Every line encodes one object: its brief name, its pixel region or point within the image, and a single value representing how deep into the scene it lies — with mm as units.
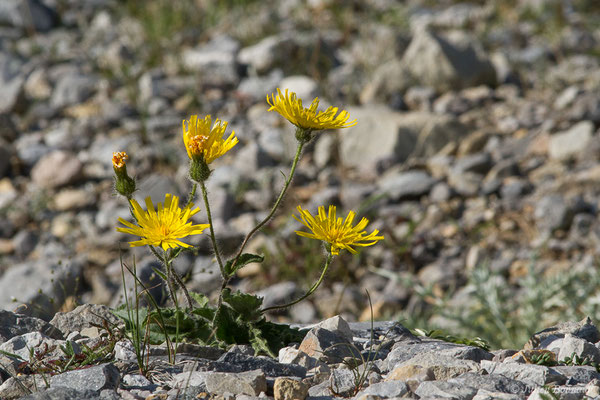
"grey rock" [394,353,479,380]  3822
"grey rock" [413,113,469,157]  11023
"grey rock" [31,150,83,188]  11461
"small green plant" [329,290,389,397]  3783
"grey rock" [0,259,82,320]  7246
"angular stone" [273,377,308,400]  3598
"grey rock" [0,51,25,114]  13437
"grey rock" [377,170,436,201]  10078
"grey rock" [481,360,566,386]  3734
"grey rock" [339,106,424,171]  11008
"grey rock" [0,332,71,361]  4268
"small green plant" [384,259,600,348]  7156
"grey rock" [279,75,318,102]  12355
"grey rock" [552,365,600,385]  3801
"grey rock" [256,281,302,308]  8500
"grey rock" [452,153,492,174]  10320
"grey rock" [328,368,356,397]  3789
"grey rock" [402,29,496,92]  12687
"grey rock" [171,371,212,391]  3725
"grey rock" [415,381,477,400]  3453
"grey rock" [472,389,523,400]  3419
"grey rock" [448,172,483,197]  9961
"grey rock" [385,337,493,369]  4187
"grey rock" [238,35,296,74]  13617
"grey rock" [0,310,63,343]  4582
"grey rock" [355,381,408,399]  3510
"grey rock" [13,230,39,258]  10281
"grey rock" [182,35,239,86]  13687
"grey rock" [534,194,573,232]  9031
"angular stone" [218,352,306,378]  4039
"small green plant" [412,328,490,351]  4738
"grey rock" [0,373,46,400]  3686
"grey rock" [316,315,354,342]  4625
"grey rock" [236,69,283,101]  13141
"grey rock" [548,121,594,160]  10141
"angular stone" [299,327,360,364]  4309
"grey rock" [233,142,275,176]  11180
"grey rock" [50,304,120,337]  4809
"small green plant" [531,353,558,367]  4020
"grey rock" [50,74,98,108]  13703
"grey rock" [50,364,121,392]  3641
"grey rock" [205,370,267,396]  3639
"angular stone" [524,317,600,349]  4590
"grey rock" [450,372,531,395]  3588
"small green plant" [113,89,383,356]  4008
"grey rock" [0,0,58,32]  16687
